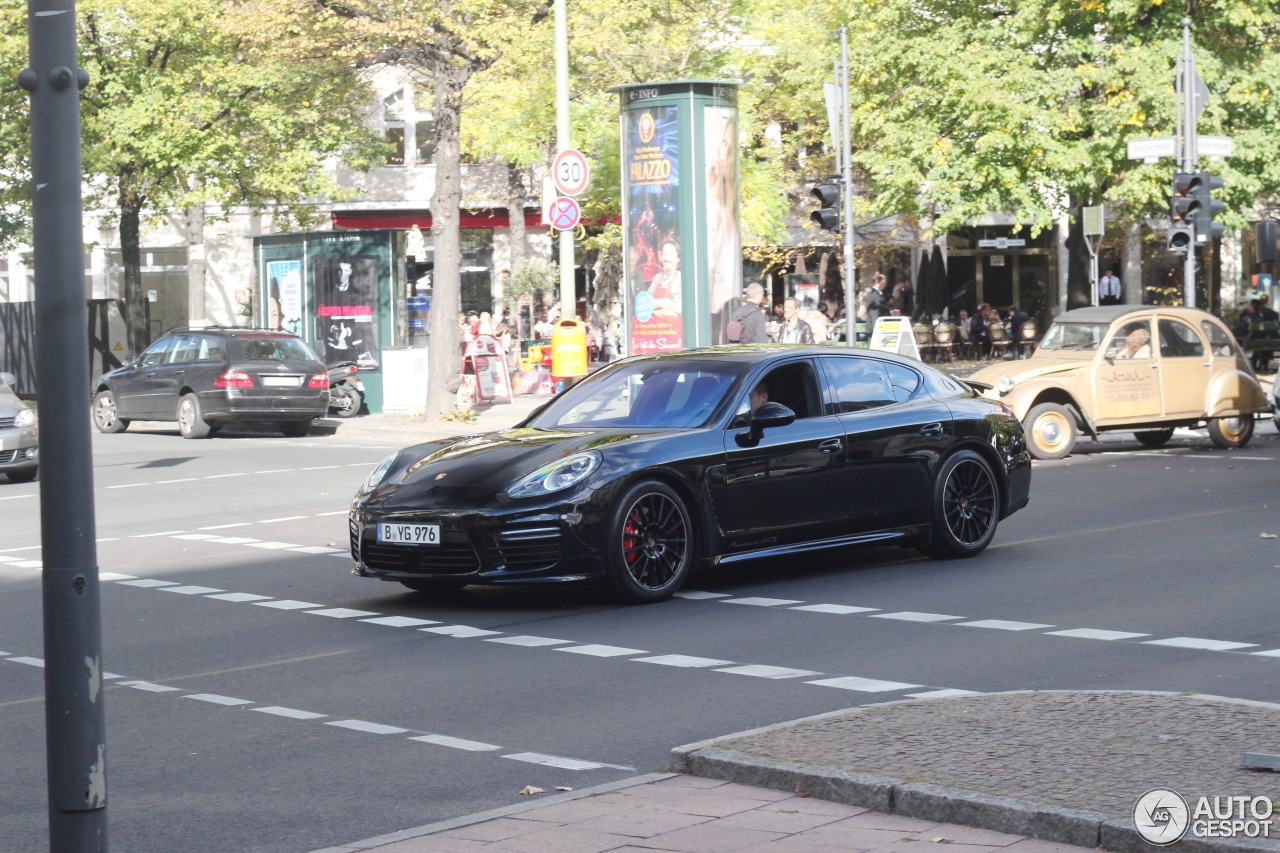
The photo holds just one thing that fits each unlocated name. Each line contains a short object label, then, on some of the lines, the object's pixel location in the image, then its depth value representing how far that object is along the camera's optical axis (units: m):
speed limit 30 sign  23.38
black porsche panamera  9.60
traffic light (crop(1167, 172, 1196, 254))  23.77
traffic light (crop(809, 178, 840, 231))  25.38
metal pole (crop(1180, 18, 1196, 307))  24.02
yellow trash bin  24.31
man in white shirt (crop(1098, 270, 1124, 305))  44.75
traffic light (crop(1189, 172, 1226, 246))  23.72
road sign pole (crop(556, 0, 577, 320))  23.86
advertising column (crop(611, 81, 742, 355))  24.20
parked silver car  19.55
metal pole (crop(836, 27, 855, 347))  25.17
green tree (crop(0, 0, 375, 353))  35.94
